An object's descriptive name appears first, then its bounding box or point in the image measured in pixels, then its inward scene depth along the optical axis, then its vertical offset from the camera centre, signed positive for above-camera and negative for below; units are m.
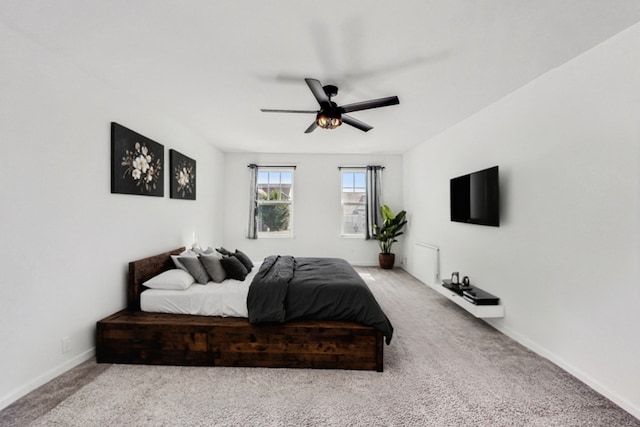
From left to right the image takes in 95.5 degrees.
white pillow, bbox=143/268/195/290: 2.83 -0.64
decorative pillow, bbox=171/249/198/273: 3.22 -0.50
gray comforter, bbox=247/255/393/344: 2.48 -0.75
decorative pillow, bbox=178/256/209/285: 3.05 -0.56
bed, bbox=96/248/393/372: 2.42 -1.06
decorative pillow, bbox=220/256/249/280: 3.13 -0.57
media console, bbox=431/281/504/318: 3.12 -0.96
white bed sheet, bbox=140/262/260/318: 2.65 -0.79
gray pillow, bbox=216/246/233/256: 3.81 -0.48
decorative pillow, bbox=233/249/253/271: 3.57 -0.55
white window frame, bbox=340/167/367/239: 6.51 +0.30
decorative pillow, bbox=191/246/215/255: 3.57 -0.45
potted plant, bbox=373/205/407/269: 6.10 -0.34
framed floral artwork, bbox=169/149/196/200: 3.86 +0.57
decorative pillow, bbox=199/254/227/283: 3.09 -0.55
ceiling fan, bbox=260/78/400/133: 2.65 +1.04
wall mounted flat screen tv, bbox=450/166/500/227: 3.16 +0.22
